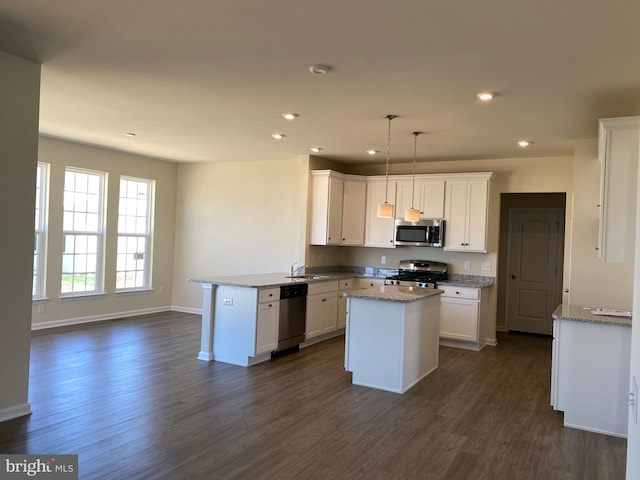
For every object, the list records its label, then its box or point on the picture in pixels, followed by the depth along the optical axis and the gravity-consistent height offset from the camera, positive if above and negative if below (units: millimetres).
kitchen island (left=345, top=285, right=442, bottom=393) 4531 -892
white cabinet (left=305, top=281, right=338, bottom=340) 6285 -884
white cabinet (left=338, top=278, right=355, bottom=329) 7000 -839
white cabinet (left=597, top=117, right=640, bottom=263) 3600 +500
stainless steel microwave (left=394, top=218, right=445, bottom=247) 6879 +218
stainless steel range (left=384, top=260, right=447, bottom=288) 6906 -393
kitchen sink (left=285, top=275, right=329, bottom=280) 6430 -457
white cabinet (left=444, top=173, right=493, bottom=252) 6605 +526
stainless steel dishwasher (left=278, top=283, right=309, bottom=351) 5711 -889
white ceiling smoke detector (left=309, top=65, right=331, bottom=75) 3436 +1264
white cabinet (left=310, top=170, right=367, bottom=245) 7141 +563
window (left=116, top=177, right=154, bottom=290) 7887 +46
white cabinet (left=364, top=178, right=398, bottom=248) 7355 +404
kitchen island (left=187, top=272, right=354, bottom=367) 5250 -891
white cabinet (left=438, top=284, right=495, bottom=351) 6438 -915
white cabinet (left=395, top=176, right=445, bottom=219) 6930 +758
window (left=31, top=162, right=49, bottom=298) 6602 +36
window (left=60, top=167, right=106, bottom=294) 7020 +42
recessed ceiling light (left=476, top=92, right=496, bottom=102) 3884 +1271
